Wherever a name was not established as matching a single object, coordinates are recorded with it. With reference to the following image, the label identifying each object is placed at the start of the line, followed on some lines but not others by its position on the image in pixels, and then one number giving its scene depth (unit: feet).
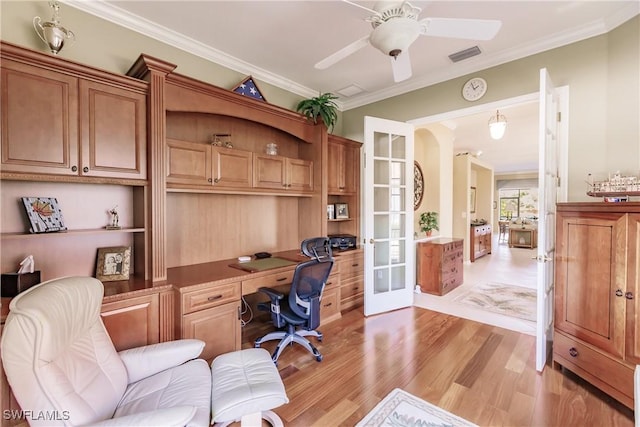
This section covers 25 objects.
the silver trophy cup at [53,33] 5.86
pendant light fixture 13.05
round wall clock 9.94
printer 12.16
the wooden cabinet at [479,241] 22.07
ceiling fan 5.21
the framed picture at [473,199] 27.01
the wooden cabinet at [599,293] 5.81
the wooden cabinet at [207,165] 7.42
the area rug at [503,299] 11.45
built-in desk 6.75
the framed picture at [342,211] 13.00
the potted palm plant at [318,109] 10.65
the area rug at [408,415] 5.53
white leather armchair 3.29
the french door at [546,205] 7.16
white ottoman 4.27
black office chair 7.57
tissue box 5.32
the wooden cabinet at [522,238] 28.71
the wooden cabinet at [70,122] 5.21
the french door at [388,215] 11.08
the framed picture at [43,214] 5.73
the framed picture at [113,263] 6.81
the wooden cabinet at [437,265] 13.56
